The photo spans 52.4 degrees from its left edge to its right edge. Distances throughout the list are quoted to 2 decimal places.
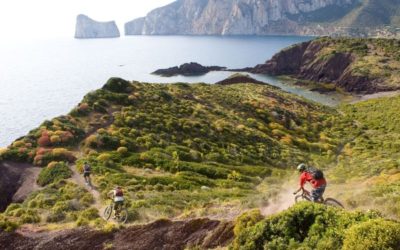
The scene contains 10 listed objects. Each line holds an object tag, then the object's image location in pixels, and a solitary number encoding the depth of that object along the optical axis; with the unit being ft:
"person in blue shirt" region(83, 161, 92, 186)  114.01
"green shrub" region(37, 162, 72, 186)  121.80
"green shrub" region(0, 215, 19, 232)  83.15
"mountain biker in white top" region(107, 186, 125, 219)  84.33
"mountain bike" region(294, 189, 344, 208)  65.21
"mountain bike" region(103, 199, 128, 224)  82.79
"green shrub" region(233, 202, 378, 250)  49.78
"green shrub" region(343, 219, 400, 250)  43.29
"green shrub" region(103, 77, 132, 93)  223.10
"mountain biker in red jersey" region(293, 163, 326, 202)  65.12
